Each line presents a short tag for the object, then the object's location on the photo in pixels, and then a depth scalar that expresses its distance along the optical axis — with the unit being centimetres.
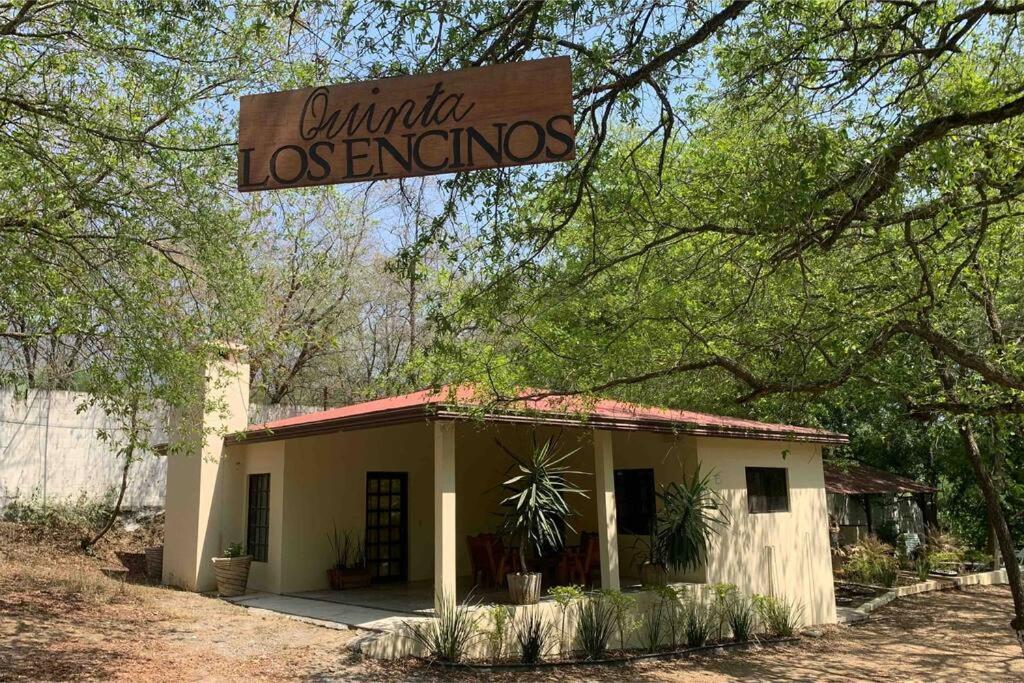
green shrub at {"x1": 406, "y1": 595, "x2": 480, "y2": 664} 910
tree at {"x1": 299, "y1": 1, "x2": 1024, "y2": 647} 536
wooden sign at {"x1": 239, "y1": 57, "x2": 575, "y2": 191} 288
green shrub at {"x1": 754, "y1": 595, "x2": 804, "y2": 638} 1246
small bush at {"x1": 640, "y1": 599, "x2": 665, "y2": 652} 1085
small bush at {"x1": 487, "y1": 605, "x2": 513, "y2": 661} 948
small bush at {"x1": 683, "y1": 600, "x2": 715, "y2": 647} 1123
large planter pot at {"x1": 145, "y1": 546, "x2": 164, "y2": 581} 1469
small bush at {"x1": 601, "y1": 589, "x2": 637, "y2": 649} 1054
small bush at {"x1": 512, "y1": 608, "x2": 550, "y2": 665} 951
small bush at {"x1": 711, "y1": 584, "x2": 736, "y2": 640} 1177
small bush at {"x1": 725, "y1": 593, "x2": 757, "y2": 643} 1177
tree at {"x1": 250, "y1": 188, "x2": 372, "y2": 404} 1822
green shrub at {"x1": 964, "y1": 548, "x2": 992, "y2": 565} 2159
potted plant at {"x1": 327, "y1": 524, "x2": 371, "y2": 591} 1330
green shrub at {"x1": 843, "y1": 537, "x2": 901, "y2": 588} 1873
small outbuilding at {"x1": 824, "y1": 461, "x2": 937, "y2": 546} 2061
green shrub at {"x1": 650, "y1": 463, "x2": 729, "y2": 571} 1136
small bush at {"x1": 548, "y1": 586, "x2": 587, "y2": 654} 1012
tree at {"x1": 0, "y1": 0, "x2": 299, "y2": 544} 670
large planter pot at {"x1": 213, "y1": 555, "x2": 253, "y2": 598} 1283
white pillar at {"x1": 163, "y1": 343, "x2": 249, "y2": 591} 1347
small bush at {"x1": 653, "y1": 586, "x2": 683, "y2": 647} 1116
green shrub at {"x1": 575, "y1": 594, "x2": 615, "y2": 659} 1008
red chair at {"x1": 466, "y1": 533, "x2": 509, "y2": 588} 1222
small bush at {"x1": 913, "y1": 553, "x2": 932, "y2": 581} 1959
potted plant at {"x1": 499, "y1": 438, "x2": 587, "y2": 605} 1022
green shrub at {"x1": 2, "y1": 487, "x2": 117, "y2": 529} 1509
